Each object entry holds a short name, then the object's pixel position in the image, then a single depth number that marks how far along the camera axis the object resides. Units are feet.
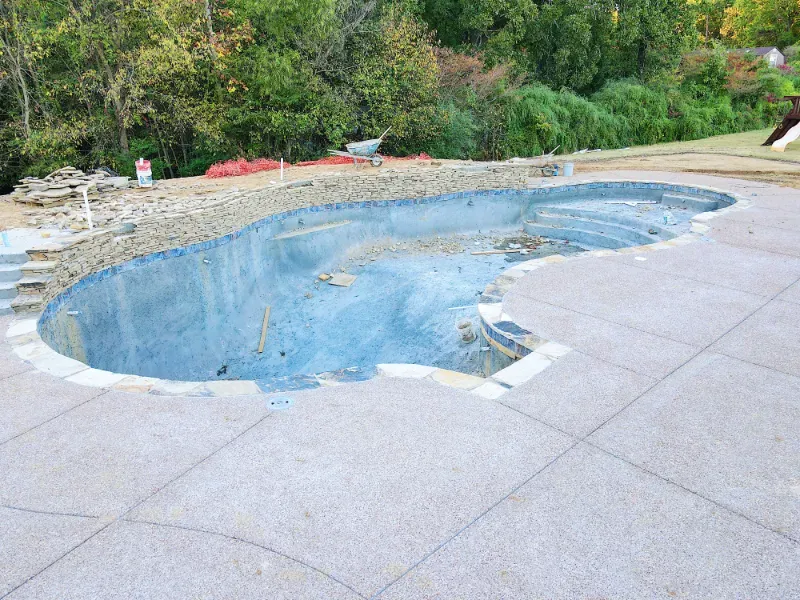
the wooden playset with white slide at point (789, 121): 58.08
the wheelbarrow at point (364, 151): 41.47
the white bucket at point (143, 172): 37.22
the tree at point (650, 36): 68.69
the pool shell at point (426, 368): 14.42
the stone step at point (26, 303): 19.88
